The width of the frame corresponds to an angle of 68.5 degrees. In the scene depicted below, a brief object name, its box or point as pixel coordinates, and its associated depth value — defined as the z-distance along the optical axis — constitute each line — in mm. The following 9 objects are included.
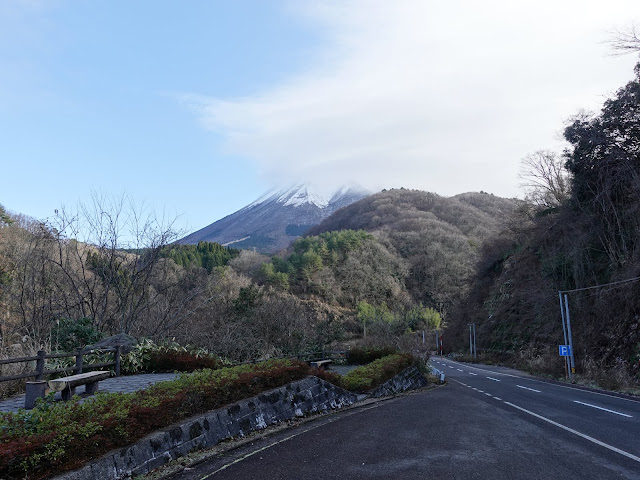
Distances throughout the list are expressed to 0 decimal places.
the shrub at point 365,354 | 20094
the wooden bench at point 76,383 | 8188
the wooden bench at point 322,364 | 16841
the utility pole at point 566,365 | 22717
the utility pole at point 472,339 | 45419
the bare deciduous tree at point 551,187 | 40156
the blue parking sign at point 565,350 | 21906
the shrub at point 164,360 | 14516
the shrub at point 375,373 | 12212
